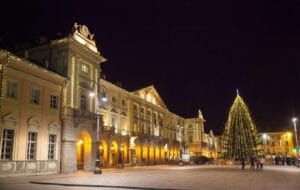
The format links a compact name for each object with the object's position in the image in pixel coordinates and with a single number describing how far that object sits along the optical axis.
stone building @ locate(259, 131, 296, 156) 80.98
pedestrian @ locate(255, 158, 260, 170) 28.58
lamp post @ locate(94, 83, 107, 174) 21.77
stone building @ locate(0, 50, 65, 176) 19.69
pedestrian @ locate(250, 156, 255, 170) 27.74
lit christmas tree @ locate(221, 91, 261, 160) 32.77
